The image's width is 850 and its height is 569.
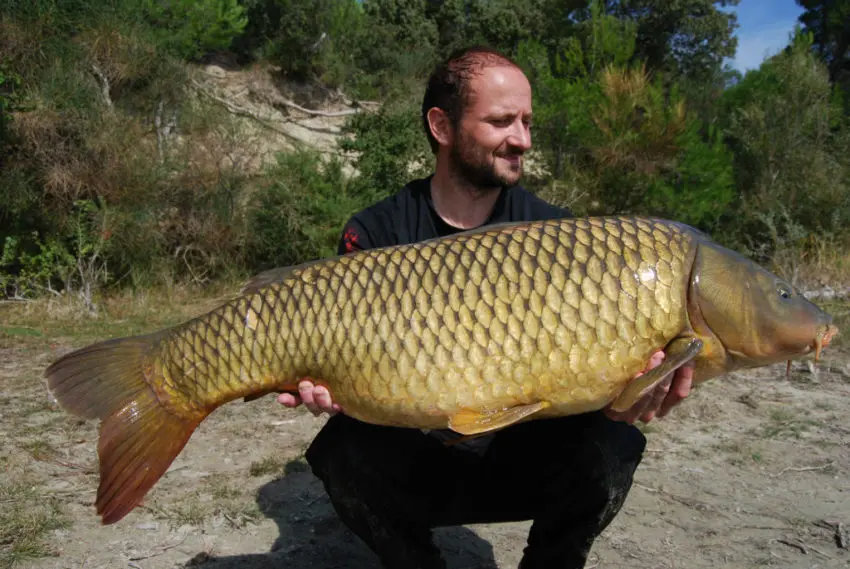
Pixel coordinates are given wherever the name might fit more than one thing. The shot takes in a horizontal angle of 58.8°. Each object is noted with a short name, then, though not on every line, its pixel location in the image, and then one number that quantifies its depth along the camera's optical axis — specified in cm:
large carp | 134
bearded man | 163
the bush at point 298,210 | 643
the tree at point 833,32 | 1443
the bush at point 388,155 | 654
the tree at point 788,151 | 726
